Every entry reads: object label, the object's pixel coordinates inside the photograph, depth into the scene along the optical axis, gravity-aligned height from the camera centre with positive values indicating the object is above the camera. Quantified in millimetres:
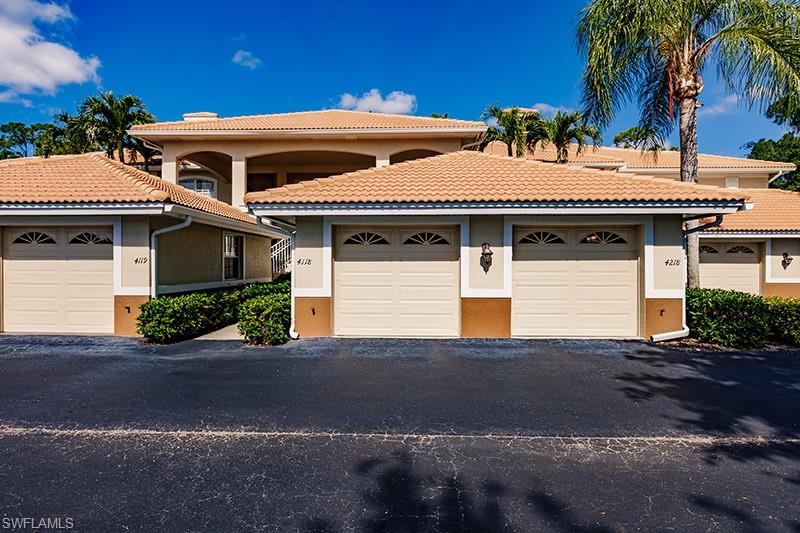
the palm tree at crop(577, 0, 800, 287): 8617 +5324
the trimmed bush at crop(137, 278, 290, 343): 8203 -1118
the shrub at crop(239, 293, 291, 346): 8148 -1174
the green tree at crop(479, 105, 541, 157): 17297 +6389
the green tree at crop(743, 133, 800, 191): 31377 +10976
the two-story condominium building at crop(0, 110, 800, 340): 8188 +470
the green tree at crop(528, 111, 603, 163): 17250 +6121
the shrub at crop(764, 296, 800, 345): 8117 -1058
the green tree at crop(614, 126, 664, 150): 11596 +3901
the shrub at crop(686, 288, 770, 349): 7785 -1026
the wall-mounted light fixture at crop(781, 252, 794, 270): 12312 +287
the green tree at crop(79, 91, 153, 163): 16762 +6480
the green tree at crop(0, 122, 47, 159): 40406 +13700
